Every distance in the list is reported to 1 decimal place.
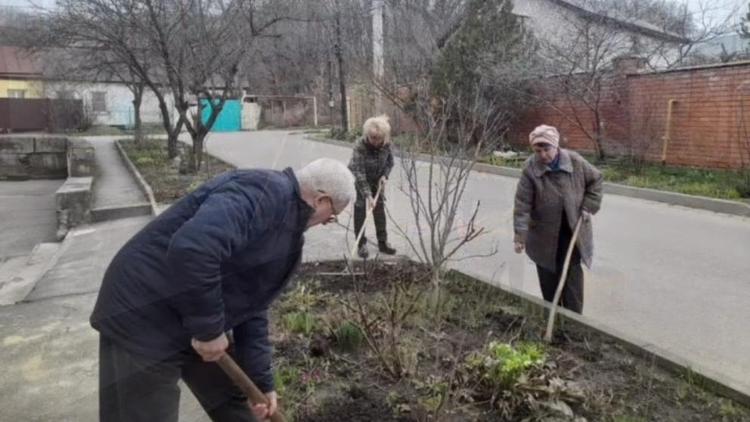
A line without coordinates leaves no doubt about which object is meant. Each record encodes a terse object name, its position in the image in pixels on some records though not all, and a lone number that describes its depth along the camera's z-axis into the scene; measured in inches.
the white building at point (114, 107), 1535.4
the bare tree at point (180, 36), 480.7
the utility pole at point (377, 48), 845.3
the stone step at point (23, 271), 254.3
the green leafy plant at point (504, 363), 120.4
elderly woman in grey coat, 161.5
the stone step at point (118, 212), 385.1
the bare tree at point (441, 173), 171.0
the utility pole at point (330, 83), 1124.0
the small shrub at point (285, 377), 128.3
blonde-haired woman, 249.0
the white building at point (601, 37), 556.1
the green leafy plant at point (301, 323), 158.9
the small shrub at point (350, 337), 147.9
